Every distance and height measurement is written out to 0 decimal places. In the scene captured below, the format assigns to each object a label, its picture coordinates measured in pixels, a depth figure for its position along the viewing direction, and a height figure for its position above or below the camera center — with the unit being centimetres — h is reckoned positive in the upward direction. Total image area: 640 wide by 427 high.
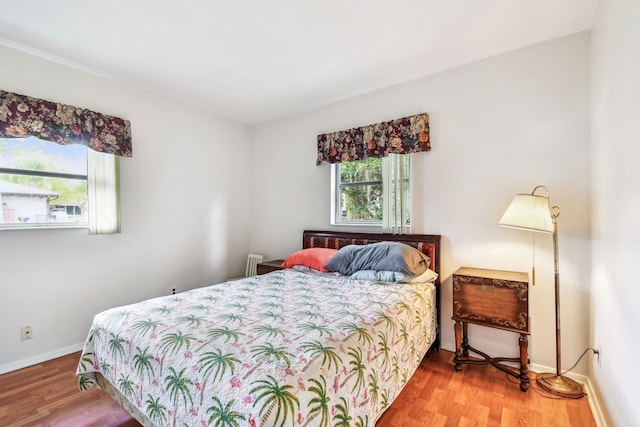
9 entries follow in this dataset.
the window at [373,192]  292 +20
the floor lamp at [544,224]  200 -11
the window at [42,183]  237 +26
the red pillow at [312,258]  295 -49
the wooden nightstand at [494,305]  205 -71
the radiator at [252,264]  413 -75
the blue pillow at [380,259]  242 -44
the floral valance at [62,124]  227 +77
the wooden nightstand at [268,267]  335 -65
